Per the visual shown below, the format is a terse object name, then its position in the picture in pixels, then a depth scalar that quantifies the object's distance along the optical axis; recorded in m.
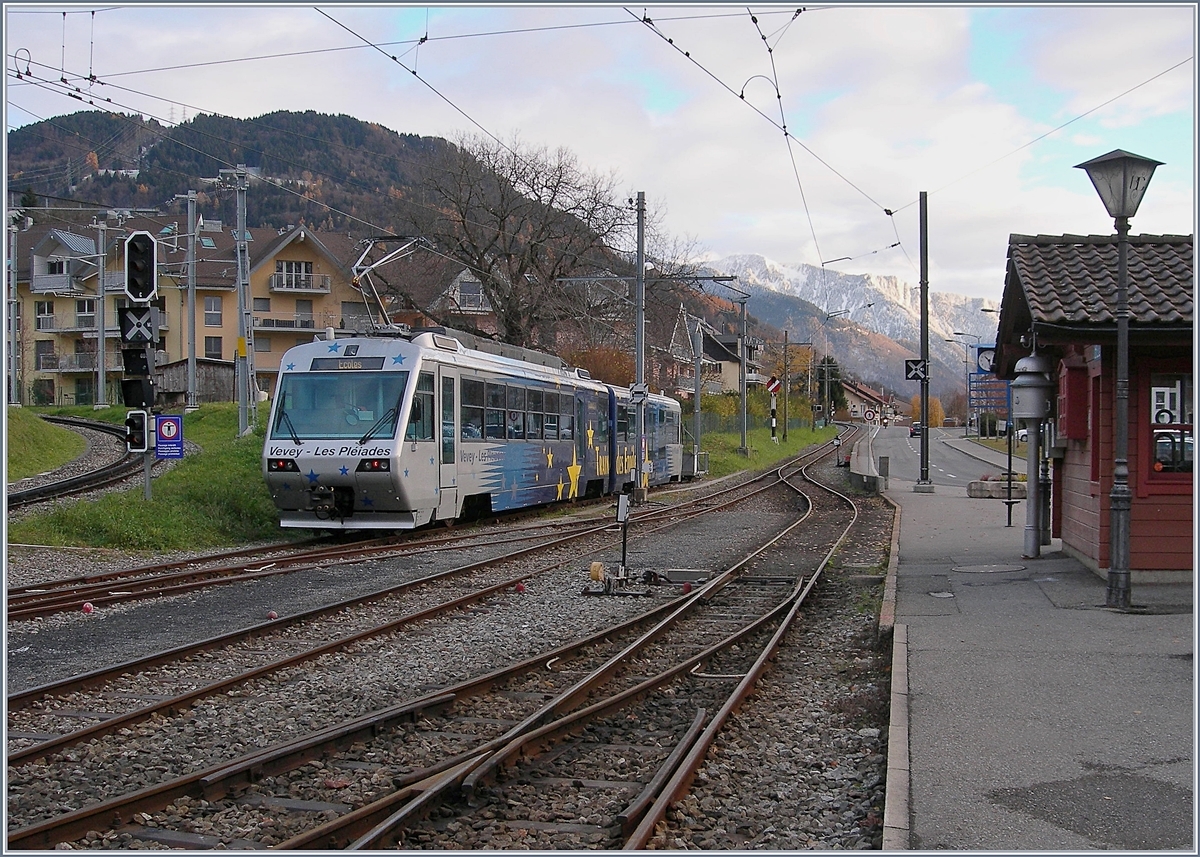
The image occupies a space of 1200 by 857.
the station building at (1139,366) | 11.30
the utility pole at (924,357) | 32.50
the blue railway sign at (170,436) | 16.89
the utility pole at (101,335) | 41.31
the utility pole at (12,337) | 45.09
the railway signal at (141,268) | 14.32
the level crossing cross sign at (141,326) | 14.77
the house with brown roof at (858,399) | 161.50
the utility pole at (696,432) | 41.06
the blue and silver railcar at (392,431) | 16.22
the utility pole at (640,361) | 26.34
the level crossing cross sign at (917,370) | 32.12
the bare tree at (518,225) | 43.28
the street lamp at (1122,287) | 10.38
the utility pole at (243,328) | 28.91
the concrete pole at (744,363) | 47.16
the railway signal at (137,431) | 15.42
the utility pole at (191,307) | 36.00
